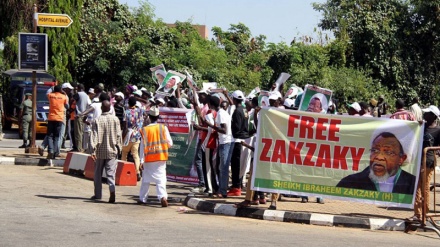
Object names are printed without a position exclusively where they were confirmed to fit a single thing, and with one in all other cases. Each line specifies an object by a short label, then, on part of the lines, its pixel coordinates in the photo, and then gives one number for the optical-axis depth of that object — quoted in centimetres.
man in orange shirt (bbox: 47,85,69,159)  1889
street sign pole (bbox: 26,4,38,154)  1984
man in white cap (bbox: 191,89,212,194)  1484
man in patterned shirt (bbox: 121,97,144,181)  1675
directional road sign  1925
